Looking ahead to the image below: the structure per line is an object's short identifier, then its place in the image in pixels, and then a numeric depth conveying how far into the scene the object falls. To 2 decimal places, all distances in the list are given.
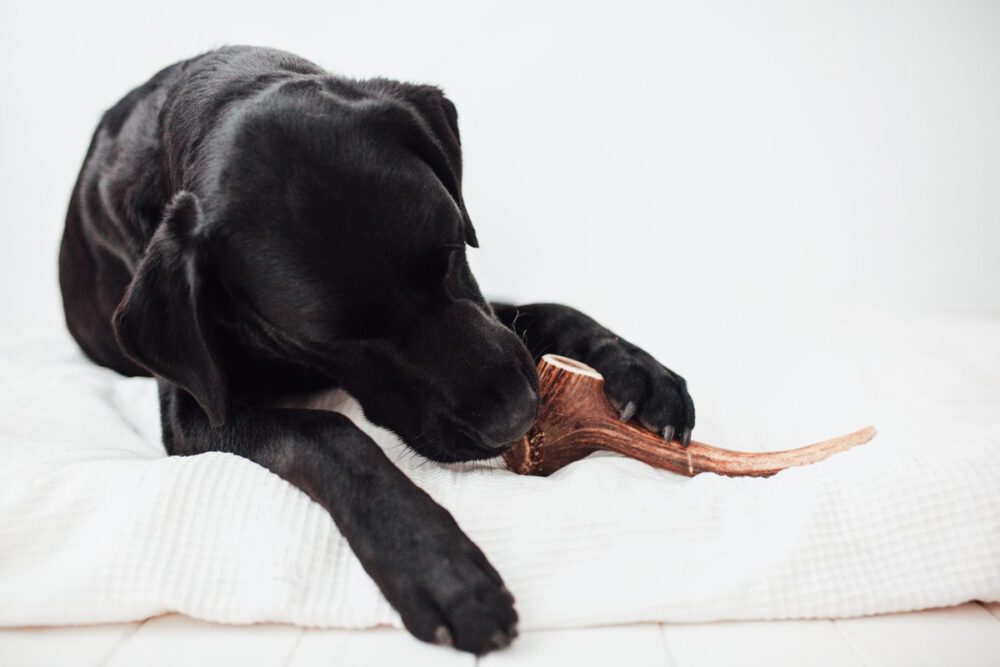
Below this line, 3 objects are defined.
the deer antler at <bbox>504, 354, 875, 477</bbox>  0.60
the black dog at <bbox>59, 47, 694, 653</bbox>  0.51
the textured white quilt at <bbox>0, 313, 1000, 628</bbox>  0.50
